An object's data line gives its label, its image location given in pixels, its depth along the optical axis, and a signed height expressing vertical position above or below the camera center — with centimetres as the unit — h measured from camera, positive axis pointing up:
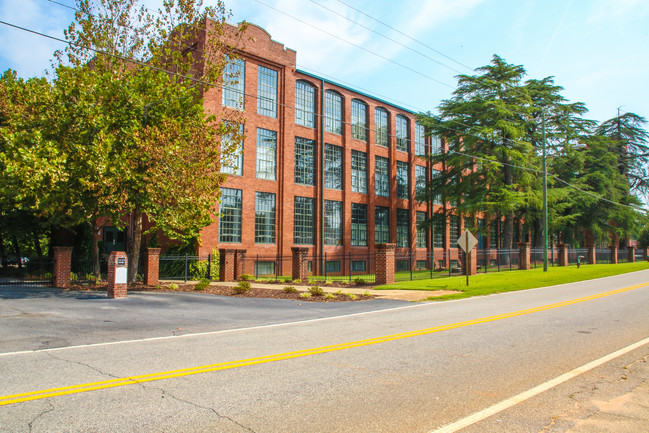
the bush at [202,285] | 1980 -172
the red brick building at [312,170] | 3094 +592
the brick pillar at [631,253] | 5138 -48
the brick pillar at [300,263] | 2514 -95
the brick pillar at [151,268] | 2236 -114
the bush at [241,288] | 1859 -172
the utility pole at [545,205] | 3166 +299
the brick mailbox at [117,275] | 1625 -110
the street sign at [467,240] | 2111 +33
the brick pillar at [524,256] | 3400 -61
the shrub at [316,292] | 1822 -181
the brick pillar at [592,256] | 4491 -74
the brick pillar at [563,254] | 3941 -50
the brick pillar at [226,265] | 2562 -110
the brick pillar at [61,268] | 1955 -103
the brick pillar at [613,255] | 4744 -66
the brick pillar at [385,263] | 2236 -80
